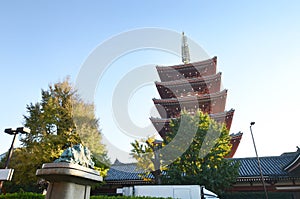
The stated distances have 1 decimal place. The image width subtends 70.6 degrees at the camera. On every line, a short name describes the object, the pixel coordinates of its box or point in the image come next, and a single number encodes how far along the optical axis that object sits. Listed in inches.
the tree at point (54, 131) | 518.3
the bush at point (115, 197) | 279.7
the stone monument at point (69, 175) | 174.2
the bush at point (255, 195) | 587.2
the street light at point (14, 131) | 421.3
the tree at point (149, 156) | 496.1
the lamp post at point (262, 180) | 556.5
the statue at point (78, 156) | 188.4
